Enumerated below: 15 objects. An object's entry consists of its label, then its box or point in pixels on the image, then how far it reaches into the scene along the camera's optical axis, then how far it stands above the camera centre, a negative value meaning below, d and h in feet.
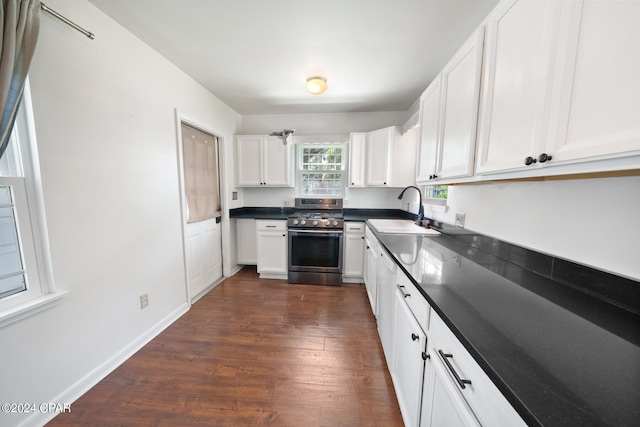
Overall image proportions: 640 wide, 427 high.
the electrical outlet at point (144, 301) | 5.88 -3.05
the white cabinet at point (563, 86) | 1.77 +1.10
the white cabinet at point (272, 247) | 9.93 -2.58
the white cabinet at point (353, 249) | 9.61 -2.58
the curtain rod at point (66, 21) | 3.76 +3.12
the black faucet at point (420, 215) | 7.78 -0.81
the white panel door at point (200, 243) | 7.59 -2.10
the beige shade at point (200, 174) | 7.72 +0.64
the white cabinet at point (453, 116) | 3.72 +1.59
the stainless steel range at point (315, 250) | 9.51 -2.58
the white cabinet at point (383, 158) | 9.14 +1.51
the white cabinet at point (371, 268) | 6.73 -2.70
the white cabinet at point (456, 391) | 1.69 -1.85
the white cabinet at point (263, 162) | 10.42 +1.40
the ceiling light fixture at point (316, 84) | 7.07 +3.54
